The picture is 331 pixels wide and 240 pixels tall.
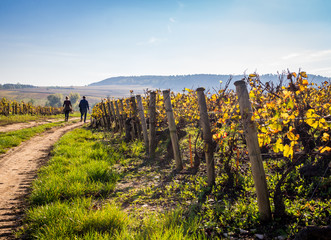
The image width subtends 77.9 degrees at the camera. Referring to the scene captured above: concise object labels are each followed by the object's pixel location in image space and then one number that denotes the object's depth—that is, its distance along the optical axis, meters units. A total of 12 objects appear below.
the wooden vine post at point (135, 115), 8.98
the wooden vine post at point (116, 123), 12.31
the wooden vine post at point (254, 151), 2.78
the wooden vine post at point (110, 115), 13.94
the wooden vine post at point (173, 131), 5.52
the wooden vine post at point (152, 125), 6.84
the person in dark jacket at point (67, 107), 19.02
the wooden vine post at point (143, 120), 7.70
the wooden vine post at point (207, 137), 4.29
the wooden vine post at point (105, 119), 14.41
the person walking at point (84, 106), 18.04
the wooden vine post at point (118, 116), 11.09
